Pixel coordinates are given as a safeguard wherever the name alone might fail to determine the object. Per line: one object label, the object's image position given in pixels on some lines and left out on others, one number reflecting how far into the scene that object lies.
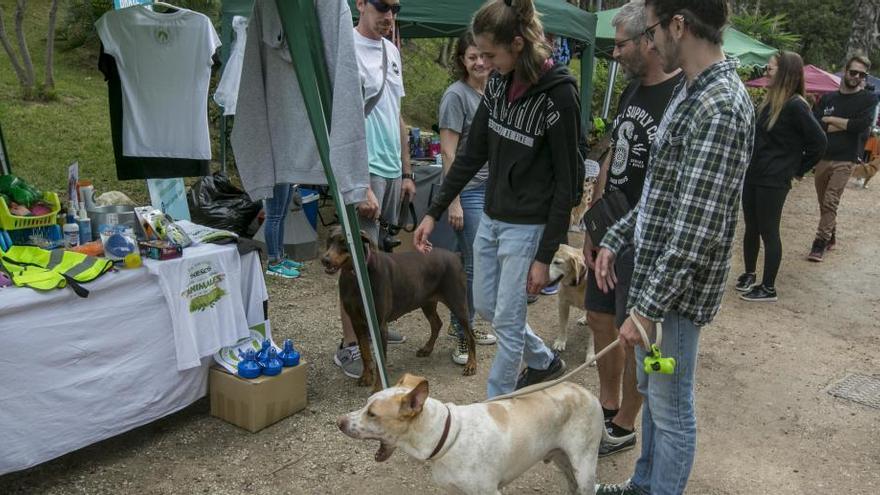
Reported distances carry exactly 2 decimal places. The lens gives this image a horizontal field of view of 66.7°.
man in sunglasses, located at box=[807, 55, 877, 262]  7.35
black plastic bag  6.20
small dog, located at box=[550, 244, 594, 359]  4.50
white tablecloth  2.69
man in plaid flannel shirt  1.91
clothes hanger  4.78
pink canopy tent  17.17
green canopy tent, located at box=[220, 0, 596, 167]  6.61
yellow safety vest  2.77
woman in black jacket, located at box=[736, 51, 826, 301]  5.69
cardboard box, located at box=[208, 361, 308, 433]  3.35
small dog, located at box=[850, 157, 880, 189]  13.61
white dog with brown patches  2.27
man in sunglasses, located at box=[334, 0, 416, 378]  3.81
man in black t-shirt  2.76
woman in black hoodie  2.68
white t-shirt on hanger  4.65
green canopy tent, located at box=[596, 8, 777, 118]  10.72
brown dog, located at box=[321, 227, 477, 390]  3.73
